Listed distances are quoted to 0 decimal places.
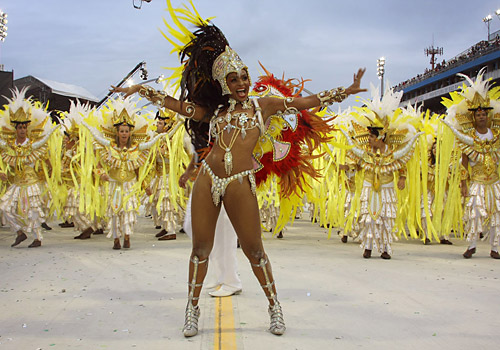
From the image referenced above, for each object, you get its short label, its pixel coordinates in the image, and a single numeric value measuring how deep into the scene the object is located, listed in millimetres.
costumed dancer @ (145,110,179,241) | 8797
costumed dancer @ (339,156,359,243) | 8516
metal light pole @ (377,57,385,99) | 27094
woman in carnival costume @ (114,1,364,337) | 3521
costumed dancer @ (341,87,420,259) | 6680
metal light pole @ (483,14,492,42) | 31303
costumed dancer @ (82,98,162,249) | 7395
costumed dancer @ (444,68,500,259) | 6637
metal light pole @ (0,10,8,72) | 17942
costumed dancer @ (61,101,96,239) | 8922
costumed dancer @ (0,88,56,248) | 7363
